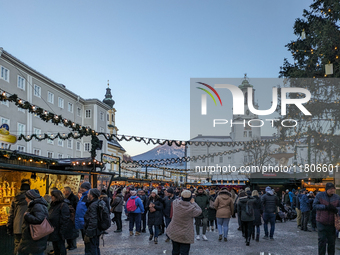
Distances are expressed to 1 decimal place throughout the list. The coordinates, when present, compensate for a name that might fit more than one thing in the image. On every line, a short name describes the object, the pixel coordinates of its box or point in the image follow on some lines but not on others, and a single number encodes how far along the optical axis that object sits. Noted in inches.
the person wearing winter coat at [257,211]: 440.9
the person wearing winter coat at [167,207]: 455.5
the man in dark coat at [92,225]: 254.5
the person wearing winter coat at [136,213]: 491.2
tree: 674.9
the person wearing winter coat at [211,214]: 533.0
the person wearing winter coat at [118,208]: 529.3
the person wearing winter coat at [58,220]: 294.7
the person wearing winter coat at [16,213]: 288.4
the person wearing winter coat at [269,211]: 457.0
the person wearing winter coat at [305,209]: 561.9
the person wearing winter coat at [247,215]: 415.2
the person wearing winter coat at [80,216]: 323.5
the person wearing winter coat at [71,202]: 366.9
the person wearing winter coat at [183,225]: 267.6
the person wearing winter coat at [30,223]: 239.6
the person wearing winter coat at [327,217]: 304.5
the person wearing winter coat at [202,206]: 454.9
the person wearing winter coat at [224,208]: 443.2
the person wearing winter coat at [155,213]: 432.1
